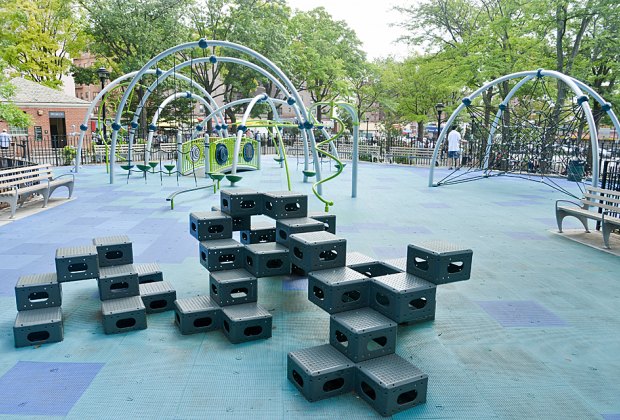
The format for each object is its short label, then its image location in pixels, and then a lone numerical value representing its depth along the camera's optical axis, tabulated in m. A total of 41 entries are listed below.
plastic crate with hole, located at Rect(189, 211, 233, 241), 6.46
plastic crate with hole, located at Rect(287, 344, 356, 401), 4.34
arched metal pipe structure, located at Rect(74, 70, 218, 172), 21.10
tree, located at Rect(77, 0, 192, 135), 33.09
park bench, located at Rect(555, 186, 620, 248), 9.80
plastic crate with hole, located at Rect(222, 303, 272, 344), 5.42
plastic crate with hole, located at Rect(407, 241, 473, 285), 5.09
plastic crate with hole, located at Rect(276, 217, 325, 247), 6.18
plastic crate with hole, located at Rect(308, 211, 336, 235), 7.45
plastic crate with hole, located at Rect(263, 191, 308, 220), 6.51
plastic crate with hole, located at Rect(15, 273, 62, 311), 5.61
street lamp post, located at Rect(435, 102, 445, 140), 30.90
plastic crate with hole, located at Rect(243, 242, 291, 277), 6.02
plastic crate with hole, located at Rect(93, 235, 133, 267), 6.51
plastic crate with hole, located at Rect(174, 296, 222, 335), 5.61
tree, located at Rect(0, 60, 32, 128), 16.55
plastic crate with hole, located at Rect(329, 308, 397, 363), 4.47
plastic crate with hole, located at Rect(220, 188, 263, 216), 6.67
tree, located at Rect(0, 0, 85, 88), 39.84
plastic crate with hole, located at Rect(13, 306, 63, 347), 5.26
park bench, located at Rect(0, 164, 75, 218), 11.80
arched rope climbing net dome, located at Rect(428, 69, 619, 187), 13.97
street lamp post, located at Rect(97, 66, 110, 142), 25.82
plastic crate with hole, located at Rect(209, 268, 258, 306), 5.77
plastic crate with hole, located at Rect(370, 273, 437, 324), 4.71
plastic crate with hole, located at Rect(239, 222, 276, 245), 7.36
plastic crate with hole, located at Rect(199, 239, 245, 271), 6.19
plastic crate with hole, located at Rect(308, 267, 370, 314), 4.83
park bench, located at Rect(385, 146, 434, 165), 30.95
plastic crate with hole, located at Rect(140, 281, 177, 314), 6.24
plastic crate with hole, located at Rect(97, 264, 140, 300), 6.01
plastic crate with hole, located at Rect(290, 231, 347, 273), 5.27
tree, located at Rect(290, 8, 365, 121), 45.31
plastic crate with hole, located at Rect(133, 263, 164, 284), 6.87
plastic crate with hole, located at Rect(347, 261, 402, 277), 5.86
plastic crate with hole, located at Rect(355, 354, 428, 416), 4.14
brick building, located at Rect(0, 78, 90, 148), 38.91
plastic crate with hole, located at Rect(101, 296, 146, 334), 5.59
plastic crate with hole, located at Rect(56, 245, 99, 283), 5.79
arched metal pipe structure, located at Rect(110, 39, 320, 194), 14.70
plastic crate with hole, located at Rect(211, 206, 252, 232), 7.03
